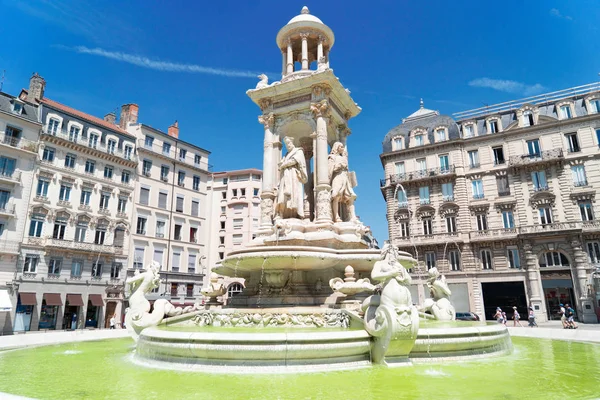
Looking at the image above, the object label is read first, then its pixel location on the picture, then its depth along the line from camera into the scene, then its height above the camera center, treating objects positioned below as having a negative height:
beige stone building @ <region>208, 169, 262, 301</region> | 53.84 +11.29
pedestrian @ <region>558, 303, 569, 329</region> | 20.33 -2.03
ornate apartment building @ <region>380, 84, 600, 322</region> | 33.22 +7.93
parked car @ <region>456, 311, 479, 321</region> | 26.88 -2.16
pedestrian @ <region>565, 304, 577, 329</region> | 20.28 -2.03
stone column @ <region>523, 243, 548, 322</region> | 32.56 -0.09
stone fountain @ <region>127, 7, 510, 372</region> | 5.86 +0.07
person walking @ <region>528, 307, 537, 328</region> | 25.20 -2.30
